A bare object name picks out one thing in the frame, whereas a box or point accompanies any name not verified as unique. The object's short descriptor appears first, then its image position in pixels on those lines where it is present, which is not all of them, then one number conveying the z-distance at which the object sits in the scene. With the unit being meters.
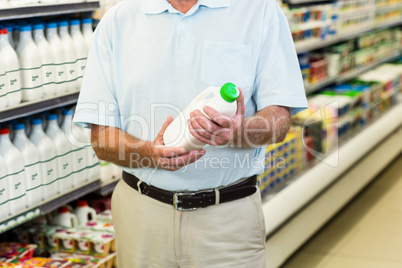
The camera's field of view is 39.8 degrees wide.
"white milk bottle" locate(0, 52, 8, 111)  2.32
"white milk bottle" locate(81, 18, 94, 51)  2.75
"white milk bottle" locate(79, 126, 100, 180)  2.86
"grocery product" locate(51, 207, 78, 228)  2.98
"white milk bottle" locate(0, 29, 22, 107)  2.34
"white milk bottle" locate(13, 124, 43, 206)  2.49
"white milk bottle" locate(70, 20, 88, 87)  2.70
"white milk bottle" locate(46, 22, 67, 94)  2.58
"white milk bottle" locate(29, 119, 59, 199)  2.58
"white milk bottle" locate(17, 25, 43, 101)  2.46
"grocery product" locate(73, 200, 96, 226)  3.09
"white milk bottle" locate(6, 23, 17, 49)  2.42
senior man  1.77
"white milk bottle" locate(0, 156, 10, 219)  2.37
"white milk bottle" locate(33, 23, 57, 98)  2.51
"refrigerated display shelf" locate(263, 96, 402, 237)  3.40
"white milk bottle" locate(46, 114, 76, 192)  2.67
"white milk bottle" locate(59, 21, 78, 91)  2.64
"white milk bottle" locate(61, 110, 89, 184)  2.76
